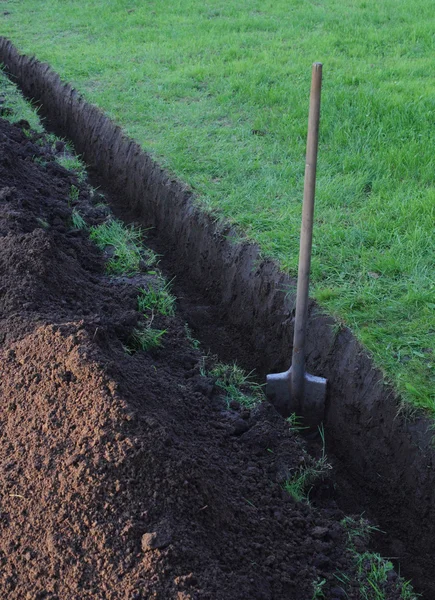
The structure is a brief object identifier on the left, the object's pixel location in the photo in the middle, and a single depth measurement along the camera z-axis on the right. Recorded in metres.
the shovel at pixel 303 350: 2.90
